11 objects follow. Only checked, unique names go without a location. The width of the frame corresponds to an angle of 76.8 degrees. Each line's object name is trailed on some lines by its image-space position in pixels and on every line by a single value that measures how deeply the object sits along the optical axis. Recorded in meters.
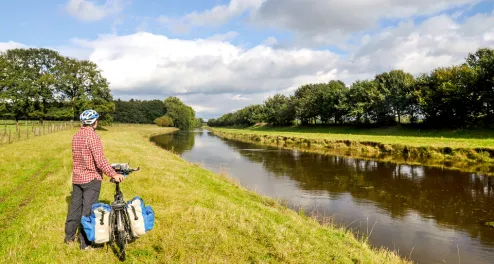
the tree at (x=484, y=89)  40.94
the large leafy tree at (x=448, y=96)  44.09
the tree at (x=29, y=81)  53.38
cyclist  6.26
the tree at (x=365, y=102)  62.06
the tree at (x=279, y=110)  92.51
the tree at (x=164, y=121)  134.62
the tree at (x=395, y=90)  56.81
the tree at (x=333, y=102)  68.92
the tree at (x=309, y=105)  78.44
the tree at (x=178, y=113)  148.00
